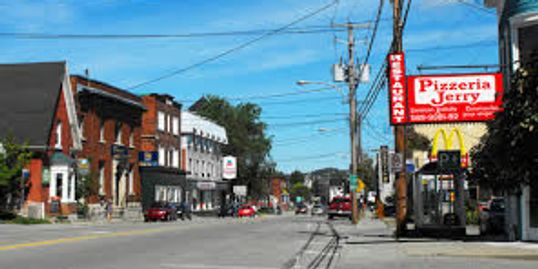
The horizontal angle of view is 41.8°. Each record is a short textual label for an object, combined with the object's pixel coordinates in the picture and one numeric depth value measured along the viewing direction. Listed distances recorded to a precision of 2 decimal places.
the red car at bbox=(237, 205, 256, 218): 66.06
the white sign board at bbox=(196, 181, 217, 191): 71.06
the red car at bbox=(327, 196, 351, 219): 53.78
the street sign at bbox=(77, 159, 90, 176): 42.53
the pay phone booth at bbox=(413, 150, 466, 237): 21.42
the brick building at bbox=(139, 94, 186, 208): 56.44
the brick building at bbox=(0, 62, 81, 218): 40.00
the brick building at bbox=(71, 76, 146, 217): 46.72
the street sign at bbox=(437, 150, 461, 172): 21.31
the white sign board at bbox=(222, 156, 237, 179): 80.38
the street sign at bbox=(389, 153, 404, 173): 22.08
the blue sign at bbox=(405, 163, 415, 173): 36.35
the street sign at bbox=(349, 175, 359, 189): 41.06
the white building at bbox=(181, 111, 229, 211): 68.88
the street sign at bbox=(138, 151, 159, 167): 53.50
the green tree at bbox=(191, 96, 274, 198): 88.00
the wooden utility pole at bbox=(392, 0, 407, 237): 22.44
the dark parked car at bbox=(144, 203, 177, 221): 47.16
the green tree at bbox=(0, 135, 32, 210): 36.22
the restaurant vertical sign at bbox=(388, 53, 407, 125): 21.30
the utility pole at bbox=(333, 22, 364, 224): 42.22
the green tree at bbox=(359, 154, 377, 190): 95.50
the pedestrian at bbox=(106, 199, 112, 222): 43.36
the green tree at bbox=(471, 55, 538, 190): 17.28
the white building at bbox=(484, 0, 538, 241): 19.06
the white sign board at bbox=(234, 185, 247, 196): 78.19
